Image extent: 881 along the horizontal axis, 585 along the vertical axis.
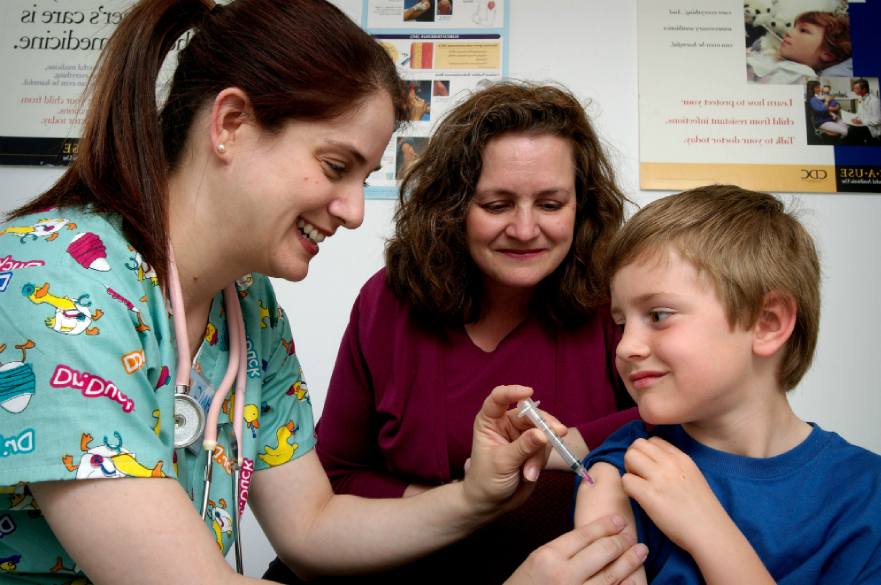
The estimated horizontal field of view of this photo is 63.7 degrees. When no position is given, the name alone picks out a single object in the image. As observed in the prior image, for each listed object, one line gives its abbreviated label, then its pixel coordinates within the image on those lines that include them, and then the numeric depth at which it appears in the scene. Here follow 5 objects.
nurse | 0.72
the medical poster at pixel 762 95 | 2.04
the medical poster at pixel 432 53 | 2.14
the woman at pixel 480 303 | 1.37
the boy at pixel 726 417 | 0.85
